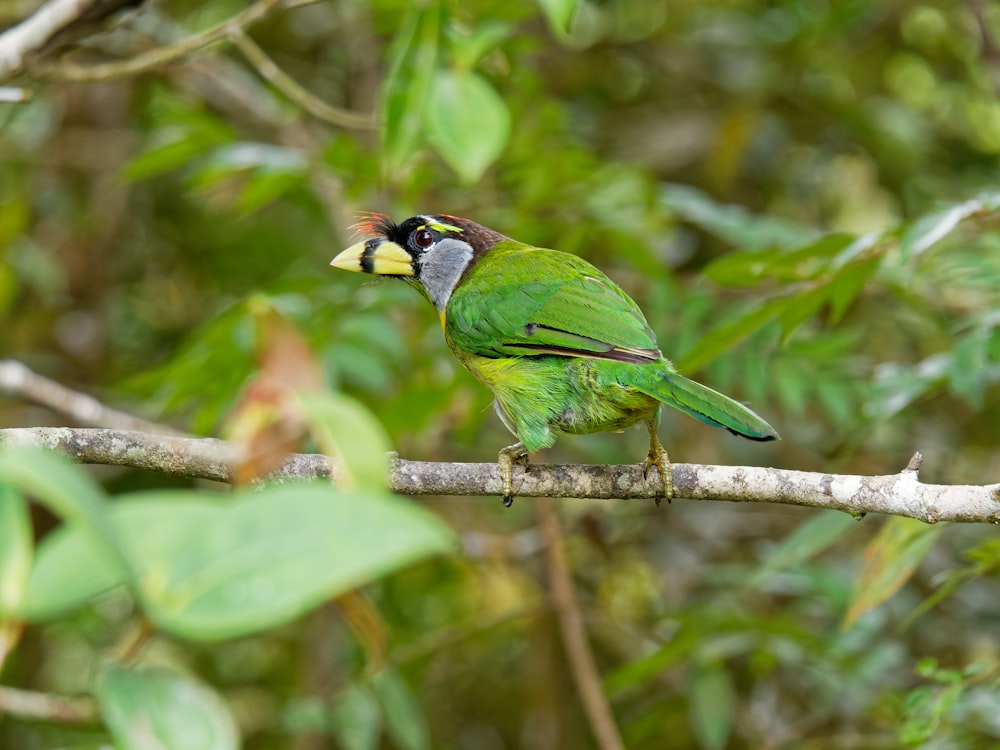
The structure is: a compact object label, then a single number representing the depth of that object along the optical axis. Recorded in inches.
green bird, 202.4
